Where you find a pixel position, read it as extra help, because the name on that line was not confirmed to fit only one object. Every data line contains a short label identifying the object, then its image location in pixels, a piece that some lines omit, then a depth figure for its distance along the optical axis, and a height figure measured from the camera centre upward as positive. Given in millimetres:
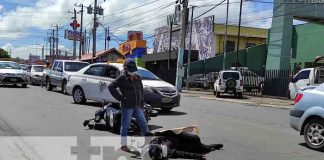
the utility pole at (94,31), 52325 +3854
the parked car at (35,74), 35291 -620
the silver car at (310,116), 10031 -847
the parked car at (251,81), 33916 -546
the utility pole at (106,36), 75438 +4813
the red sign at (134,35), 74500 +5035
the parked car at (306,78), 23453 -175
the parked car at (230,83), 30047 -671
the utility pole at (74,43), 71000 +3351
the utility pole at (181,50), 36062 +1460
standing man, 9219 -436
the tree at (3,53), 131625 +3089
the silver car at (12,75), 28547 -589
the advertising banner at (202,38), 54594 +3757
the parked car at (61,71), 25531 -228
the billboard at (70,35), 84594 +5500
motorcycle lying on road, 11352 -1165
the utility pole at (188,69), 43312 +134
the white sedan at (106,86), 16109 -628
